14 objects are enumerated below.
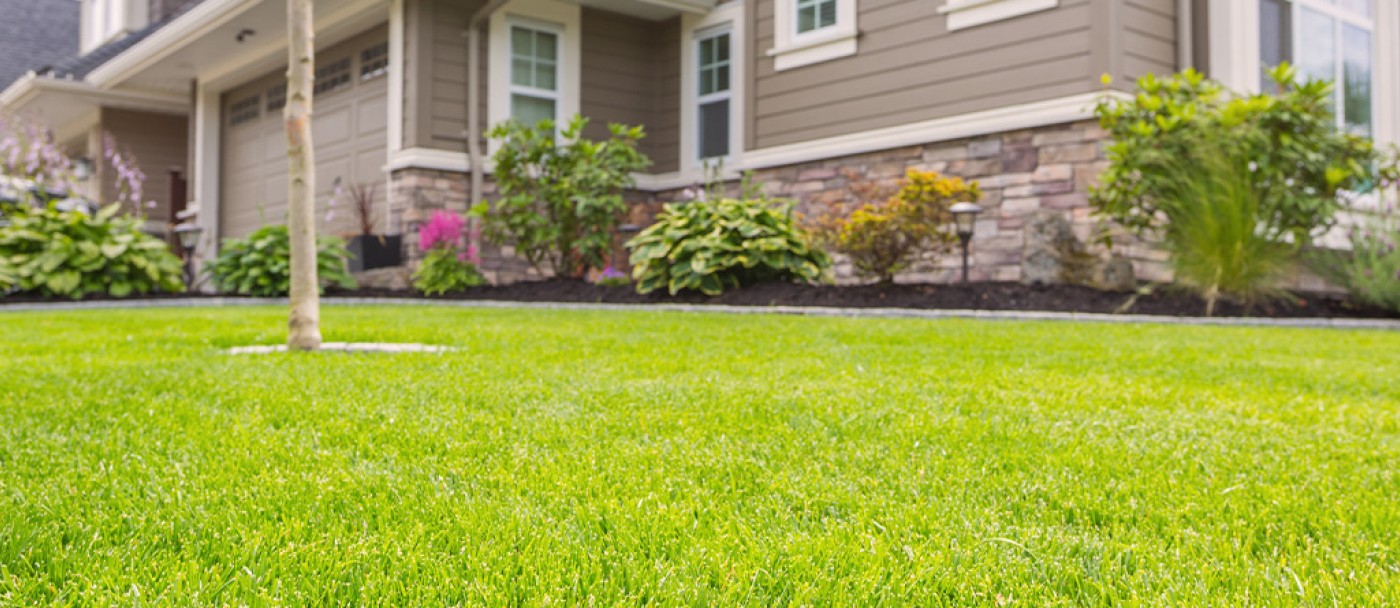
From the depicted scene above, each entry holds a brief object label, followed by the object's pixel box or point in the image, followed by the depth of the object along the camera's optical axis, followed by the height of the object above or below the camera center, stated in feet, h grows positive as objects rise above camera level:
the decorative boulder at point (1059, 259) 21.38 +1.28
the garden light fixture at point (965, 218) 21.09 +2.12
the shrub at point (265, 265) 27.37 +1.40
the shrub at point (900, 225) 21.77 +2.02
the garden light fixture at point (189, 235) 29.35 +2.36
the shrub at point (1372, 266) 19.38 +1.07
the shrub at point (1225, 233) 18.79 +1.62
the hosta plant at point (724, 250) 22.84 +1.52
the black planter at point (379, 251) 29.94 +1.91
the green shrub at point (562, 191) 27.04 +3.43
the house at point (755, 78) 23.47 +6.74
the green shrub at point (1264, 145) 19.01 +3.38
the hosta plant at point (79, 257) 24.82 +1.46
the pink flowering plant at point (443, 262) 27.45 +1.47
